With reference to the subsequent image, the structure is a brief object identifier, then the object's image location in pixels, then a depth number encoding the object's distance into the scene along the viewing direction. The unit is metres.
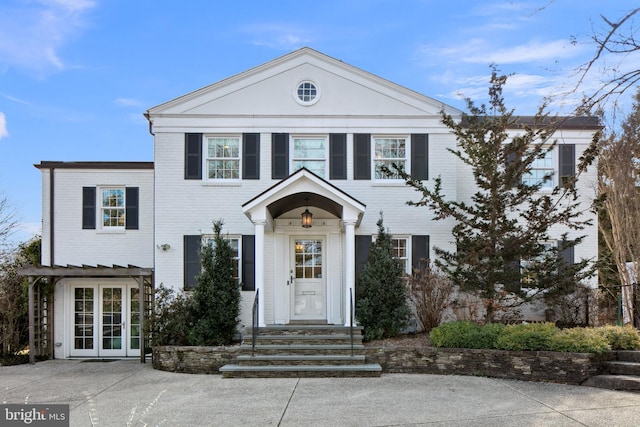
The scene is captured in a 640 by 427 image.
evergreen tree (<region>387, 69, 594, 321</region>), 11.51
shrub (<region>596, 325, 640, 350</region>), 9.67
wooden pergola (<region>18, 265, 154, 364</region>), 13.05
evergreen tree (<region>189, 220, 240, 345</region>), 11.51
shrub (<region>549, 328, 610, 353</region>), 9.42
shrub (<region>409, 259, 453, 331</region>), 12.19
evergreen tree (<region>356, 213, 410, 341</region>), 11.65
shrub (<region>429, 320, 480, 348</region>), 10.19
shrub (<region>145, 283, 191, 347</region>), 11.48
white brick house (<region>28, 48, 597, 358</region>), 13.19
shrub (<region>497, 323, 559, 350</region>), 9.71
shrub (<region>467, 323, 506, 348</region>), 10.06
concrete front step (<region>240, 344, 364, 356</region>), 10.62
